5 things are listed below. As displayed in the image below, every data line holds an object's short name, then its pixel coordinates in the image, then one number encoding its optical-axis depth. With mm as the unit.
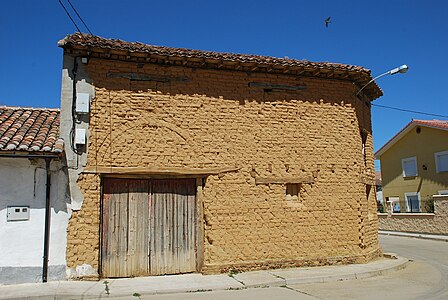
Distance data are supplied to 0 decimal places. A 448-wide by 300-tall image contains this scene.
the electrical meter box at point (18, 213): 9062
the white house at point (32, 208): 8984
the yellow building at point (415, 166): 26125
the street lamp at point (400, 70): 11398
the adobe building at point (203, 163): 9805
